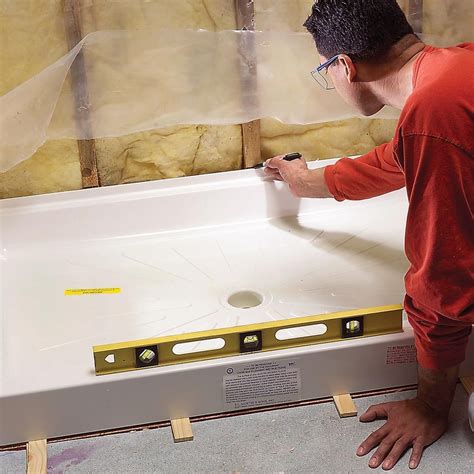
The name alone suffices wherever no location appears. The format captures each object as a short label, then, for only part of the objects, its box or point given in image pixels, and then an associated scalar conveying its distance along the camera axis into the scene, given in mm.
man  1254
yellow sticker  1872
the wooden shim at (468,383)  1642
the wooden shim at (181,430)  1544
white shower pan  1543
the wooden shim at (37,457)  1479
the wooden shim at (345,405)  1594
